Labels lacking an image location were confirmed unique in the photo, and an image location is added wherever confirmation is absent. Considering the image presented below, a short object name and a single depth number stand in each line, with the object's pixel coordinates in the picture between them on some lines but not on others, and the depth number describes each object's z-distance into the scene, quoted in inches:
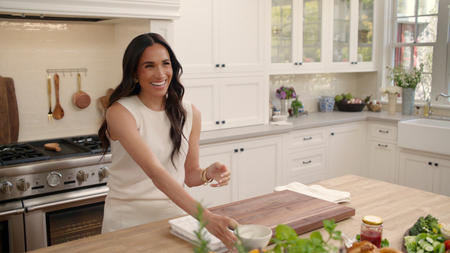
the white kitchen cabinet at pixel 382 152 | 168.1
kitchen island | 56.0
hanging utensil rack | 123.3
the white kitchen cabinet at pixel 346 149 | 171.2
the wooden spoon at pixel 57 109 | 124.2
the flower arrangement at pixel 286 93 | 168.1
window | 173.9
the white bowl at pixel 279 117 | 160.4
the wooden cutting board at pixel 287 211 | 62.1
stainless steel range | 94.6
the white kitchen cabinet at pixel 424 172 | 149.3
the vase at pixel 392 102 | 180.9
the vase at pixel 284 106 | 171.0
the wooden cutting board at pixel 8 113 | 115.0
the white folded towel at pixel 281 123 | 154.1
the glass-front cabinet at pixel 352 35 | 180.5
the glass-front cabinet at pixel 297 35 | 157.9
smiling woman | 70.8
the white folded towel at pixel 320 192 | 73.3
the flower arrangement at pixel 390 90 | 181.7
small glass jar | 50.6
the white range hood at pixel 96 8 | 96.3
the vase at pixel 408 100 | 178.9
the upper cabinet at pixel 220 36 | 129.4
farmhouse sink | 145.8
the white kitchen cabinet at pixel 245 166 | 132.4
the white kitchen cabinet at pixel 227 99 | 134.6
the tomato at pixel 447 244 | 48.5
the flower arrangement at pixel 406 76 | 177.0
